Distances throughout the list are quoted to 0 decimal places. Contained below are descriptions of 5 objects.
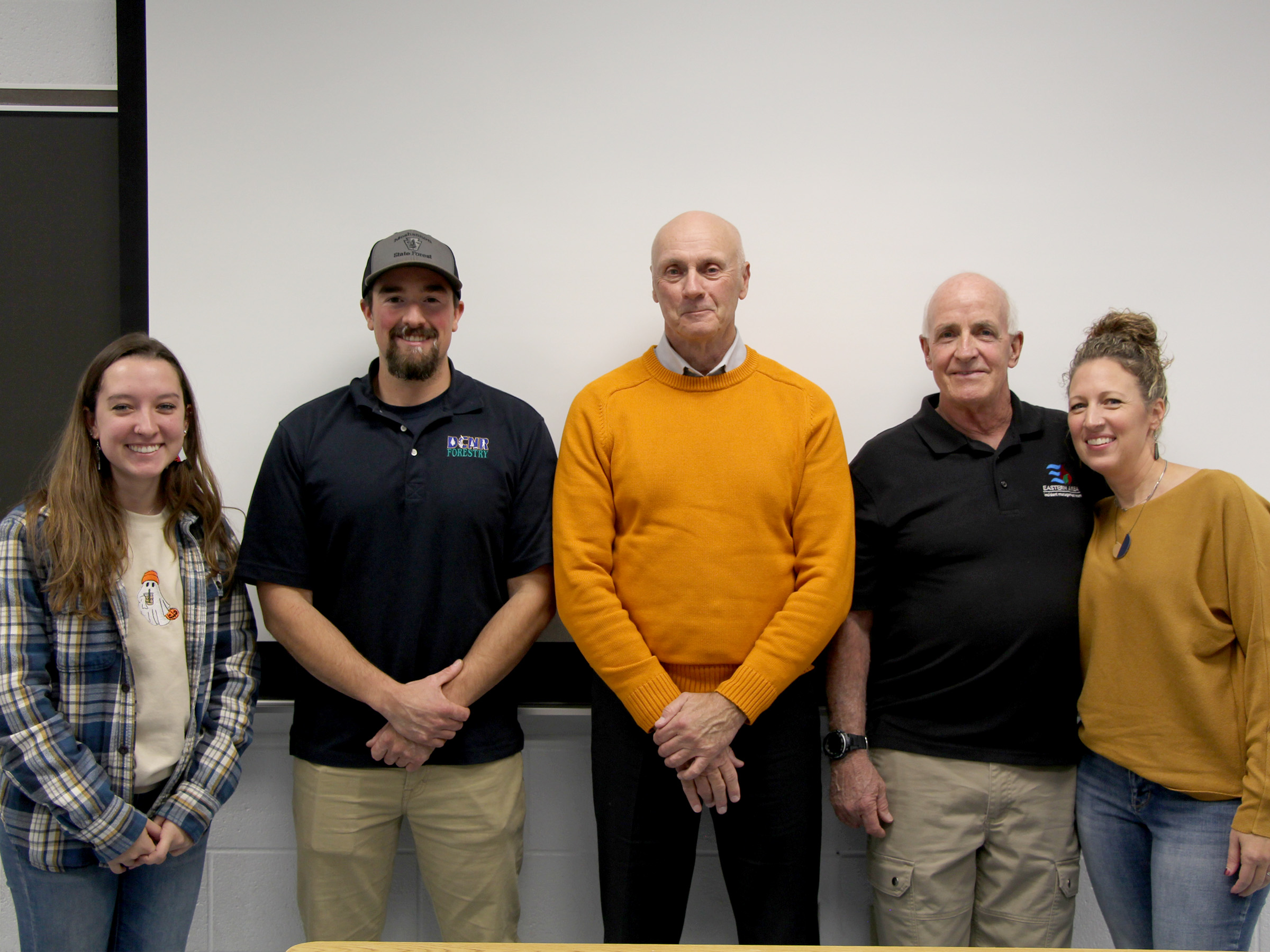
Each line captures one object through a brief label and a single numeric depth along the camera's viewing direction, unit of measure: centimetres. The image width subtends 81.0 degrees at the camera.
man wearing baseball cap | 159
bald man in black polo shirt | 154
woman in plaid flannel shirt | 133
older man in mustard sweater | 149
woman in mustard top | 133
